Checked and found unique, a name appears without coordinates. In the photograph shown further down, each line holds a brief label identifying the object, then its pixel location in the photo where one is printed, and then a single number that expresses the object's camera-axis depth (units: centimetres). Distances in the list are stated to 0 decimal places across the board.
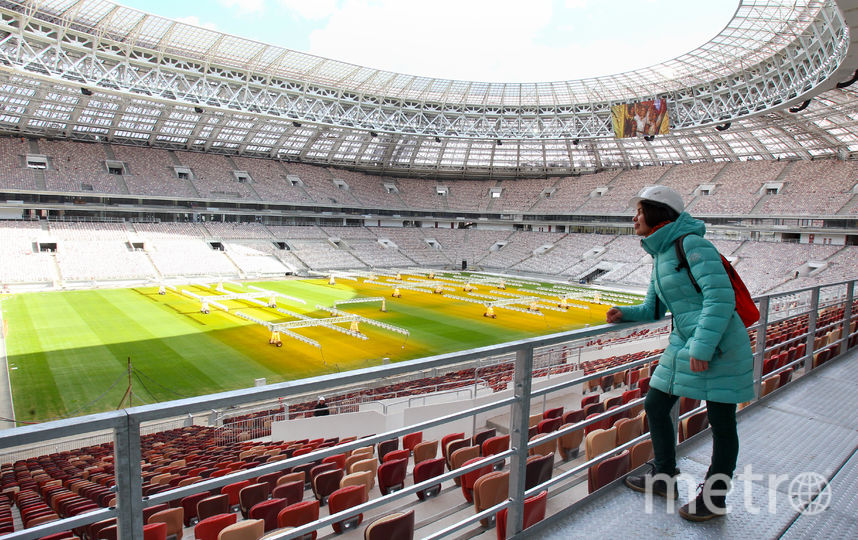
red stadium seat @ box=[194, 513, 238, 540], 357
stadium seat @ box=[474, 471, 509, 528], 327
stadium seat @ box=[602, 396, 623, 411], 629
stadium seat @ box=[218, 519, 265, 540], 305
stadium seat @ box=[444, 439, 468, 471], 502
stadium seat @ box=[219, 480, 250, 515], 529
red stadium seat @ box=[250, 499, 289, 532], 387
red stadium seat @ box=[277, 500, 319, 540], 348
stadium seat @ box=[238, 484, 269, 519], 455
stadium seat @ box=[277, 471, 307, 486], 507
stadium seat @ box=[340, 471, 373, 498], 424
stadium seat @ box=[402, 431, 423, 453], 705
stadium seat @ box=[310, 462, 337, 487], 552
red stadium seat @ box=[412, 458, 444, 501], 417
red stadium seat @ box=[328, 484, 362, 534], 351
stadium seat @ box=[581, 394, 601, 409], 693
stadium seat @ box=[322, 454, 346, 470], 571
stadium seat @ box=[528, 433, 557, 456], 471
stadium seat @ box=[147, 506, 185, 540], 410
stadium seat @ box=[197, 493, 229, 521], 466
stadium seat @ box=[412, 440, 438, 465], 557
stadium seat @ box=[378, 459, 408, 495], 445
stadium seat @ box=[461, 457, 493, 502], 374
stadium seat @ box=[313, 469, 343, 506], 460
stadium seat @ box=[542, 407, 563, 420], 668
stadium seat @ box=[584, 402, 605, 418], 560
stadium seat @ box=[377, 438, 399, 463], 626
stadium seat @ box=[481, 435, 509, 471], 449
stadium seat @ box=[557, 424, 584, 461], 481
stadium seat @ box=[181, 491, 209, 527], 515
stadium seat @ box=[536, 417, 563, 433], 525
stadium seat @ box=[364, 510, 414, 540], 280
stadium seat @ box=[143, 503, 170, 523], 436
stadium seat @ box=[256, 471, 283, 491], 526
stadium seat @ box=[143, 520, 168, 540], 356
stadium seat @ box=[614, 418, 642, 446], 437
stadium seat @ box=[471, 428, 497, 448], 515
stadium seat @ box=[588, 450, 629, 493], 366
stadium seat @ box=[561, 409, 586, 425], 517
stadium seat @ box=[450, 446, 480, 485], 440
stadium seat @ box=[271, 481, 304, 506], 458
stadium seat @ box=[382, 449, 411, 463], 531
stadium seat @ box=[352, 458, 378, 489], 493
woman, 305
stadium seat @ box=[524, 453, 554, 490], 358
